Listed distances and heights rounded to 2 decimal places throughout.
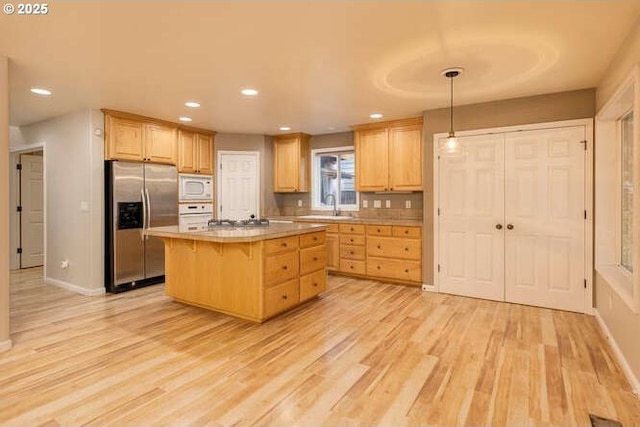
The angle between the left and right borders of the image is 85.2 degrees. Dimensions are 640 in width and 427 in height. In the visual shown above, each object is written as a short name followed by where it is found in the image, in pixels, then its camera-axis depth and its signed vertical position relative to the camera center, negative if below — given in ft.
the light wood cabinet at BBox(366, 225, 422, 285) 15.60 -2.17
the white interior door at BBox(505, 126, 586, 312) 12.21 -0.46
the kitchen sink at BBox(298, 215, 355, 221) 18.41 -0.59
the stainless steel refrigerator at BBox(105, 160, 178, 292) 14.87 -0.43
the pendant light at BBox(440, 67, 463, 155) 10.19 +2.06
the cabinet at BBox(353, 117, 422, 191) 16.26 +2.48
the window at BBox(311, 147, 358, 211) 20.11 +1.64
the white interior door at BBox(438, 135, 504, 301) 13.60 -0.54
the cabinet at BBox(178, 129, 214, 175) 17.93 +2.99
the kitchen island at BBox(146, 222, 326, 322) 10.98 -2.09
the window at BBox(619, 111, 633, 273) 9.70 +0.45
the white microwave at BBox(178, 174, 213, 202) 17.97 +1.06
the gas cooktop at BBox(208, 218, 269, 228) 13.23 -0.63
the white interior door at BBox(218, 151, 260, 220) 20.03 +1.34
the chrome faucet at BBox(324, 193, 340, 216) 20.17 +0.28
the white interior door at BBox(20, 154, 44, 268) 20.66 -0.21
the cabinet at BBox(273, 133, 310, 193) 20.26 +2.60
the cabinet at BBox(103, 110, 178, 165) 14.84 +3.16
